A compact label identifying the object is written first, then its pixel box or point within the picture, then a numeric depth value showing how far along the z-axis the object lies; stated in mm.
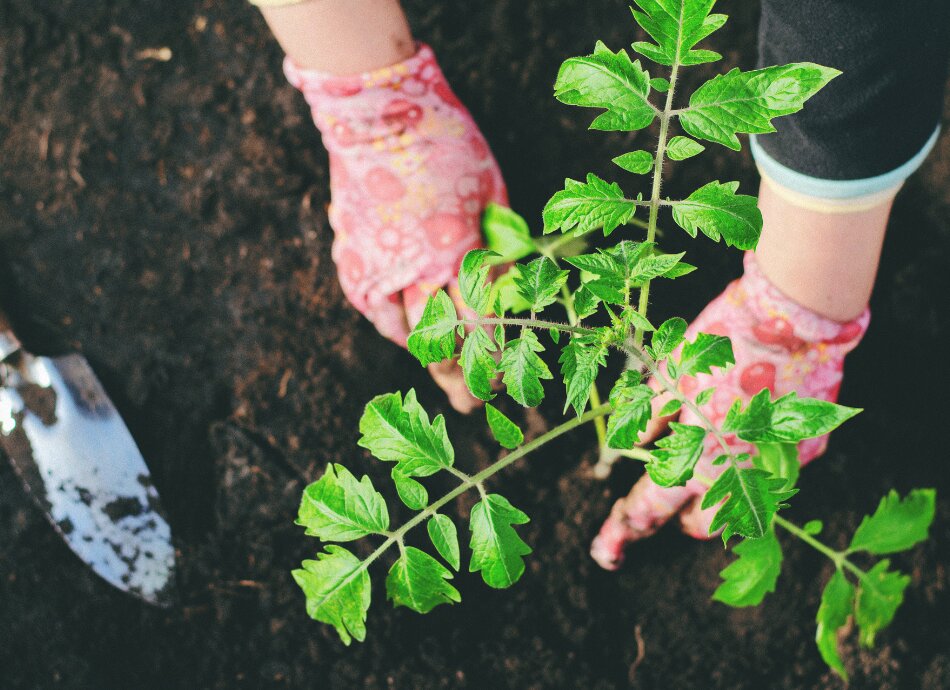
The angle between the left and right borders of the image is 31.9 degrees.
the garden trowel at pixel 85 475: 906
